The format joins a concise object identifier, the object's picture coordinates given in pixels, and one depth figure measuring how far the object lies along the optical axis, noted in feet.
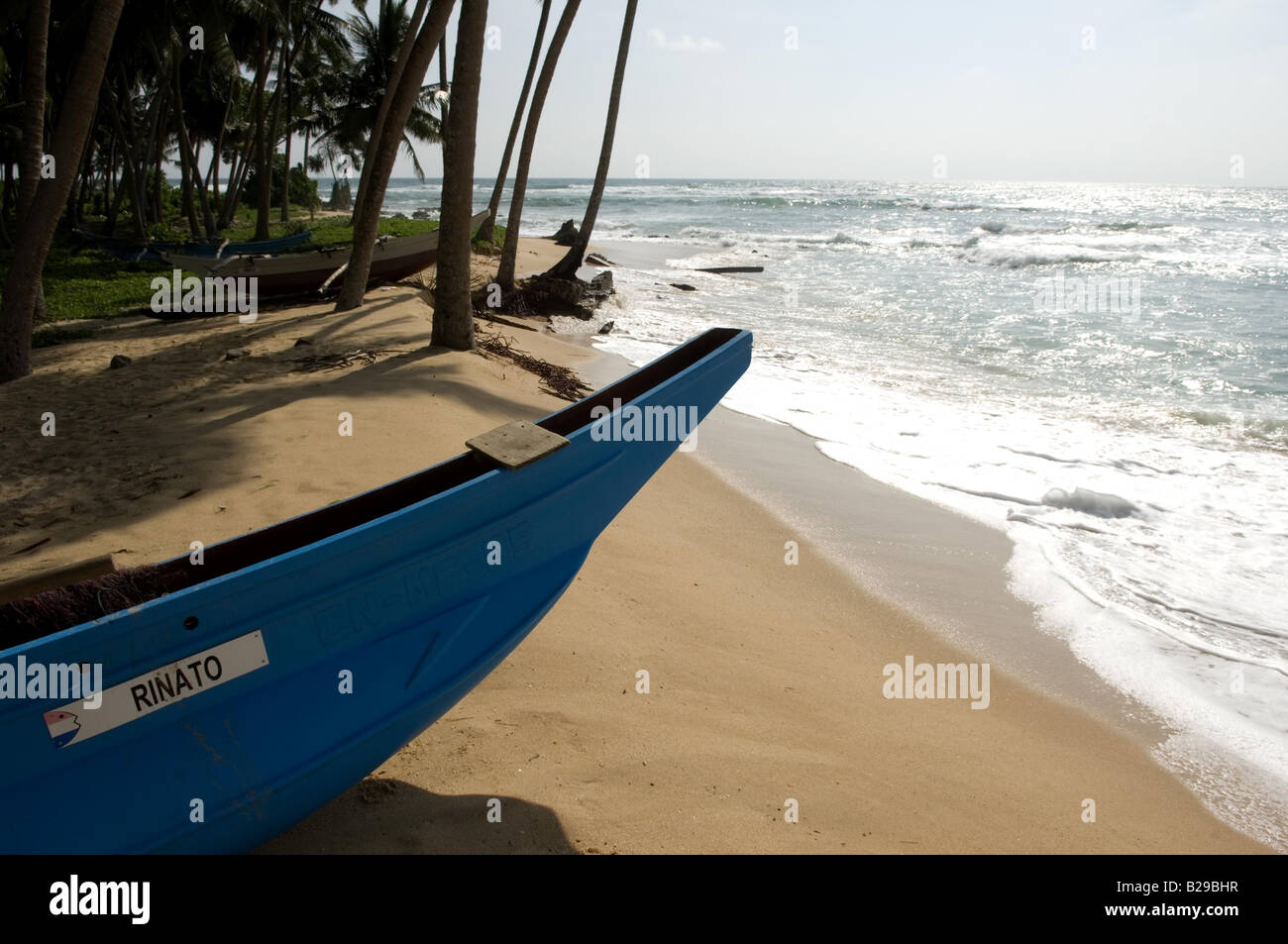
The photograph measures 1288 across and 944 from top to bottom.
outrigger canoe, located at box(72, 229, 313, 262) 53.98
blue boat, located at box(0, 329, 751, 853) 6.79
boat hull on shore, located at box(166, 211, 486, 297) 43.57
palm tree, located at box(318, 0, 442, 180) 84.28
